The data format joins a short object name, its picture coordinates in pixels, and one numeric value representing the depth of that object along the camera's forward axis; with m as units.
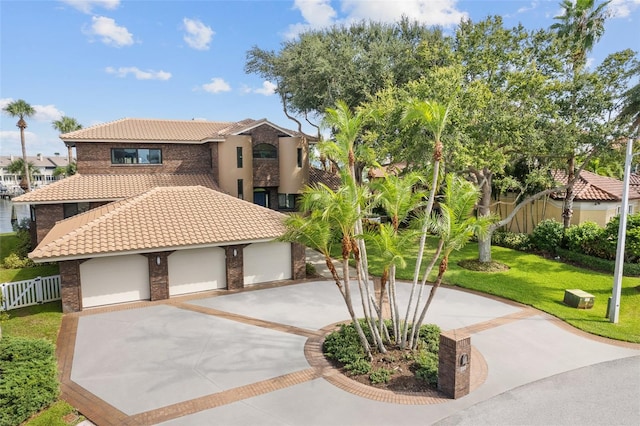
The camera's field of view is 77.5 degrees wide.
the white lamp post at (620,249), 14.05
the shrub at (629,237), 20.17
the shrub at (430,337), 12.29
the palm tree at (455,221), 11.05
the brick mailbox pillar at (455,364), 9.81
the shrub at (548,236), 24.94
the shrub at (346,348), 11.27
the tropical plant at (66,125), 54.91
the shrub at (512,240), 26.75
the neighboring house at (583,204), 27.23
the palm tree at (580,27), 22.95
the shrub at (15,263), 22.77
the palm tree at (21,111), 50.03
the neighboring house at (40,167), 107.18
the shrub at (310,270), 21.52
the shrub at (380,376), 10.55
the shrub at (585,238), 22.58
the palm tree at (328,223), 10.70
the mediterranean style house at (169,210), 16.56
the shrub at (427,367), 10.62
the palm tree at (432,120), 11.31
